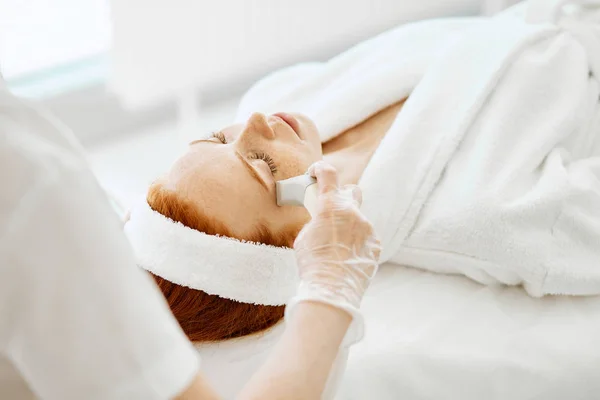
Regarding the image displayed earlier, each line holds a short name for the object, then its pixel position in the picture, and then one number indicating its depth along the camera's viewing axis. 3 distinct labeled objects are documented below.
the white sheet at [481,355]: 1.16
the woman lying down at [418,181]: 1.15
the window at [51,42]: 2.24
